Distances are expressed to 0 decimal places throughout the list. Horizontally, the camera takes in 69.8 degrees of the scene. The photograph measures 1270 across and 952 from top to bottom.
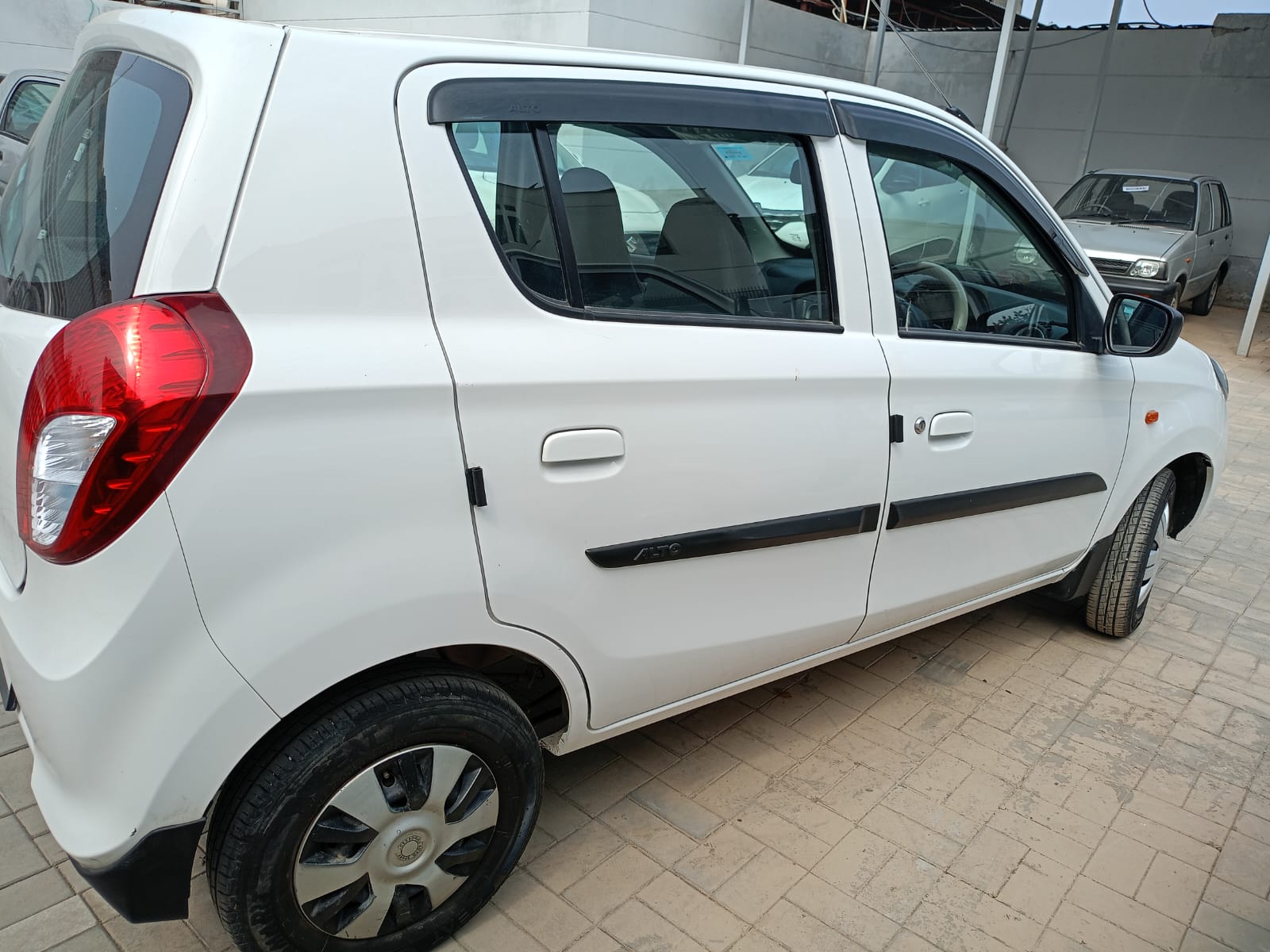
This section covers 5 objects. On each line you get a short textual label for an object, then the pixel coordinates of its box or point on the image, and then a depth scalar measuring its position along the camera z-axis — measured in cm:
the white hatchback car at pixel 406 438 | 143
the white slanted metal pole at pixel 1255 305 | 910
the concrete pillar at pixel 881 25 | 1126
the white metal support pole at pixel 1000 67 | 926
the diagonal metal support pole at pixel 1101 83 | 1236
